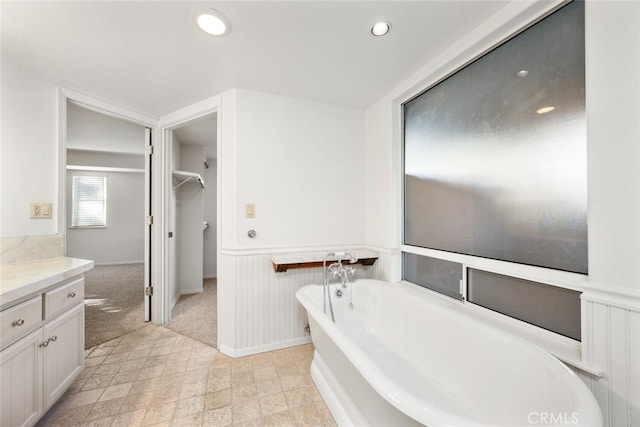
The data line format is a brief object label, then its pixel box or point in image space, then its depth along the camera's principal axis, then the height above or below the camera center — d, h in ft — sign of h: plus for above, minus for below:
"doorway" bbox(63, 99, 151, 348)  13.57 +0.54
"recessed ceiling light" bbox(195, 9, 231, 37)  4.28 +3.52
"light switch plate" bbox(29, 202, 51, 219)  5.75 +0.10
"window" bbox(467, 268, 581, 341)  3.77 -1.52
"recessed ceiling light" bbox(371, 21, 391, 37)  4.56 +3.55
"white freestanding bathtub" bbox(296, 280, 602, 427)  2.73 -2.45
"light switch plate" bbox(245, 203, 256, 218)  7.06 +0.12
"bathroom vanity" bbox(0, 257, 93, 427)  3.73 -2.14
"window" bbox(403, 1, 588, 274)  3.70 +1.16
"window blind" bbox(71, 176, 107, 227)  16.80 +0.91
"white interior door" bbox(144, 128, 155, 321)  8.58 -0.06
